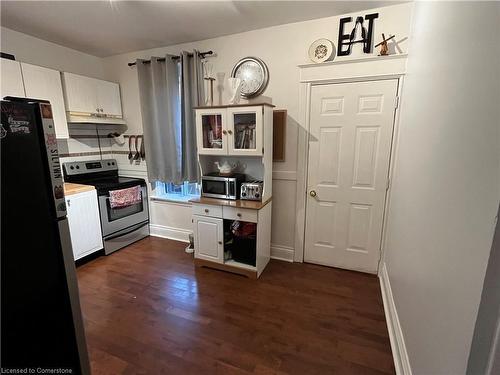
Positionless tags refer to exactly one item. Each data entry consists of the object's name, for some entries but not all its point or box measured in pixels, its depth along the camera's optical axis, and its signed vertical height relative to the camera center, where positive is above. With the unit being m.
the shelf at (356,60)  2.15 +0.79
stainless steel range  2.98 -0.78
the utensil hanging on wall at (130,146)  3.51 -0.02
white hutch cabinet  2.44 -0.62
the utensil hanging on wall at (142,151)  3.43 -0.09
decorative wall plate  2.35 +0.92
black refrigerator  0.98 -0.47
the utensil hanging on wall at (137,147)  3.46 -0.03
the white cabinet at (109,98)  3.16 +0.62
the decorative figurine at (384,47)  2.15 +0.88
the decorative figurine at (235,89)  2.51 +0.58
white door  2.35 -0.25
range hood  2.88 +0.33
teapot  2.77 -0.26
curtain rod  2.79 +1.04
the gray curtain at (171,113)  2.85 +0.39
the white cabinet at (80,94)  2.82 +0.61
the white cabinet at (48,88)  2.47 +0.59
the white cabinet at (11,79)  2.28 +0.63
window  3.39 -0.65
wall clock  2.62 +0.76
